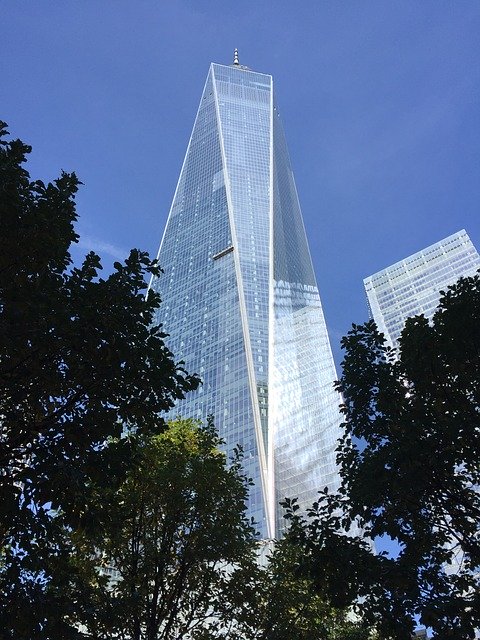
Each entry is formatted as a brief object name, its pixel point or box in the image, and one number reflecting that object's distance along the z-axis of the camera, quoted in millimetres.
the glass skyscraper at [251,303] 95625
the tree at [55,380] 7305
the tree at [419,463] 9734
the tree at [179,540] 12945
